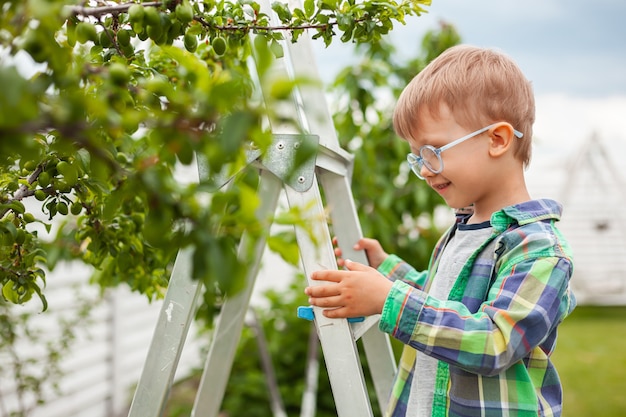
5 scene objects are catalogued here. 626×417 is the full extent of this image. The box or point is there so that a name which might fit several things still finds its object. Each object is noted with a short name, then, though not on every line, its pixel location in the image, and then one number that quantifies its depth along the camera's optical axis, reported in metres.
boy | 0.99
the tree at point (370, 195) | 2.84
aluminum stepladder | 1.04
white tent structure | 5.68
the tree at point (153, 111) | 0.44
